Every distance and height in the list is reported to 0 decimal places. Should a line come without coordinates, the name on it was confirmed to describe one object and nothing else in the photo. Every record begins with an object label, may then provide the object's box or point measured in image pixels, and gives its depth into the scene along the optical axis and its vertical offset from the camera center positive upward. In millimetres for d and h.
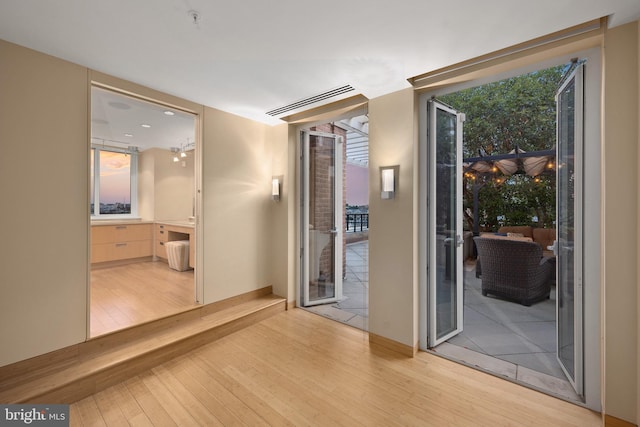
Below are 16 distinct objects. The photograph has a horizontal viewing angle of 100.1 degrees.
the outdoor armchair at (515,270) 3709 -806
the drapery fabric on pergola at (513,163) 5432 +1126
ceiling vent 2834 +1313
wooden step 1947 -1246
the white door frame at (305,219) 3922 -80
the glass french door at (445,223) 2730 -98
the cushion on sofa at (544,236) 5312 -435
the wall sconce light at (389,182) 2697 +322
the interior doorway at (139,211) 3438 +41
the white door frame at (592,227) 1875 -88
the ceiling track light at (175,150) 6030 +1435
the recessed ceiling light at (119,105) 3627 +1494
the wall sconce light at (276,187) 3819 +377
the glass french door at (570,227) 2002 -102
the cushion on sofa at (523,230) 5793 -347
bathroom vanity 5207 -534
